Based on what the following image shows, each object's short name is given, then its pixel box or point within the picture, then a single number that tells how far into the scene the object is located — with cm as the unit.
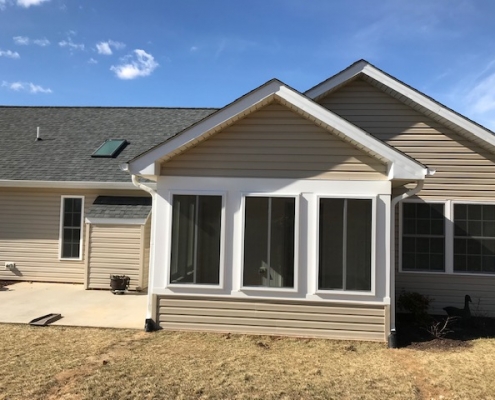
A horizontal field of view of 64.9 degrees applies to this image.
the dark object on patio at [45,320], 698
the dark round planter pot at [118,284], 998
